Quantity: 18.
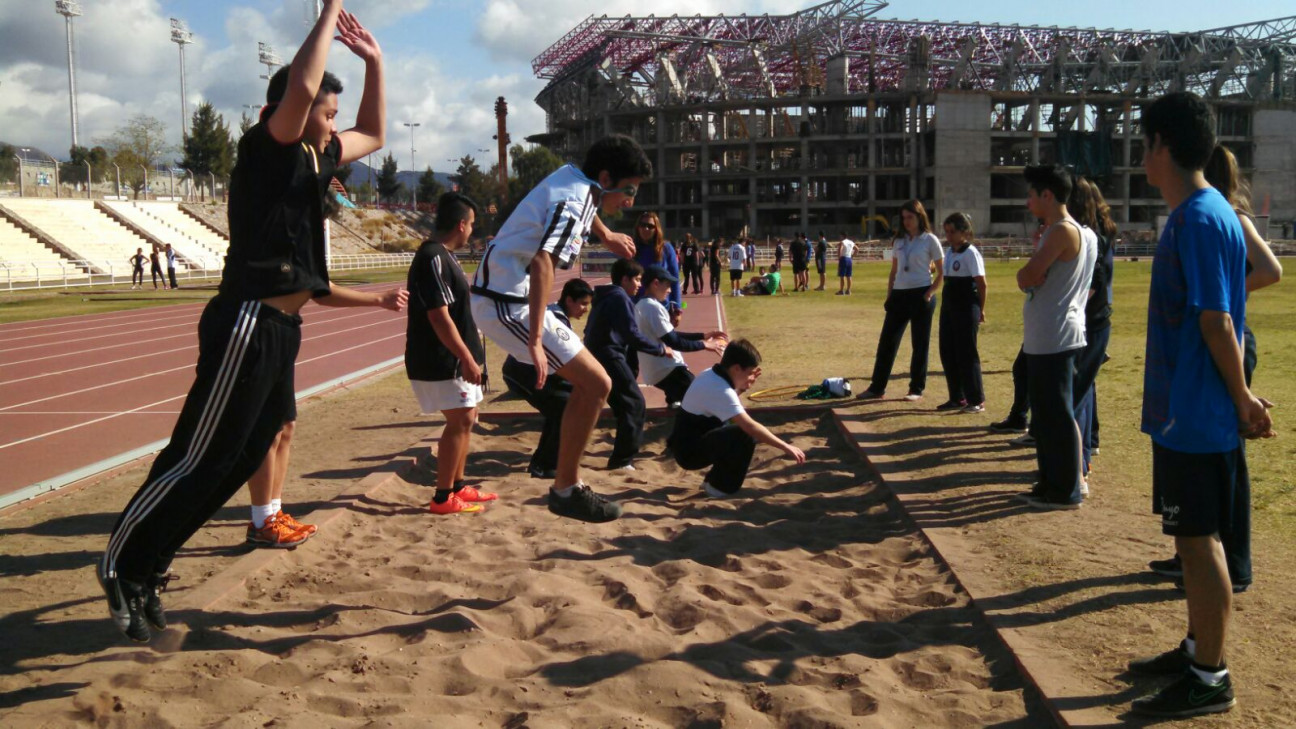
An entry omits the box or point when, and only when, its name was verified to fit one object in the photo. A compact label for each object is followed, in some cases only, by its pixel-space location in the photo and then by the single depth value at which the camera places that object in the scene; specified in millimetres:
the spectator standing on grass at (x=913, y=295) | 9586
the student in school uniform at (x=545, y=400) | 6711
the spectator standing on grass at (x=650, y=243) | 9867
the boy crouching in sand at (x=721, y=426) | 6309
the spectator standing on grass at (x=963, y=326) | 8898
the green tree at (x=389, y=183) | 112875
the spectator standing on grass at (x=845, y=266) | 29688
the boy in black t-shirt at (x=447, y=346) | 5766
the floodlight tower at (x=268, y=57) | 70938
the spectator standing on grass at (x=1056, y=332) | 5660
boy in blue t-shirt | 3193
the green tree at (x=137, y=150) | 71500
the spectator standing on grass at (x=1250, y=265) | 4090
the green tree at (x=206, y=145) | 76062
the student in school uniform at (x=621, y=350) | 7242
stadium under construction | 85375
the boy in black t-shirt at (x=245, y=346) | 3496
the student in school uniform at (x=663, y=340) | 7918
